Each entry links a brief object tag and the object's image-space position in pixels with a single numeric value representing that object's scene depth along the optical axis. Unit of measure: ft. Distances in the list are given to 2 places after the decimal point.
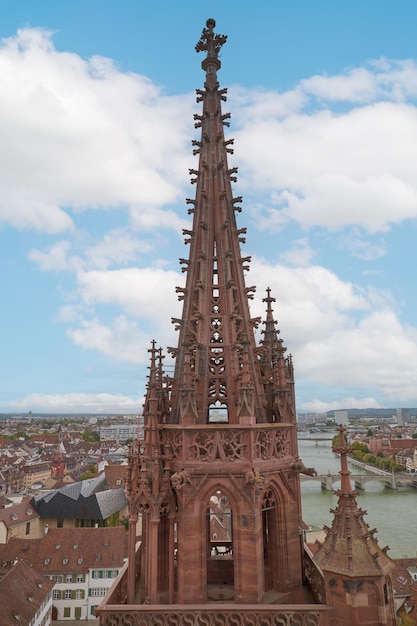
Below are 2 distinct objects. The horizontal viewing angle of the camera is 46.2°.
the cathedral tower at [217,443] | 34.91
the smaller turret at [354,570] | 30.60
